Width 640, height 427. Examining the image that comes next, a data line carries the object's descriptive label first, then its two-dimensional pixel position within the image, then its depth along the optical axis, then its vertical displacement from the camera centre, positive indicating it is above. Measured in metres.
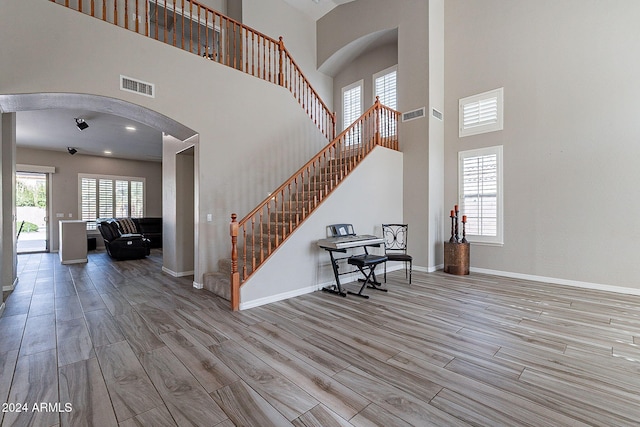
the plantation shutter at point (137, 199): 10.80 +0.50
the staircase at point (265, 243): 4.02 -0.50
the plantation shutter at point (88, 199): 9.75 +0.45
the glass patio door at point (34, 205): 9.26 +0.24
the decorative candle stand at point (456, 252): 5.40 -0.80
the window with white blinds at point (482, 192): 5.39 +0.37
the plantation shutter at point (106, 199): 10.13 +0.47
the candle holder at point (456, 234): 5.47 -0.46
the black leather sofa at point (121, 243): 7.39 -0.84
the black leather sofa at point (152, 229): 9.85 -0.61
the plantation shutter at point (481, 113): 5.36 +1.95
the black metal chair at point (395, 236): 5.66 -0.53
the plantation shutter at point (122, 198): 10.45 +0.51
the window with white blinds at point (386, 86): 7.02 +3.22
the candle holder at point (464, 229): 5.44 -0.36
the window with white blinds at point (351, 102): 7.95 +3.16
